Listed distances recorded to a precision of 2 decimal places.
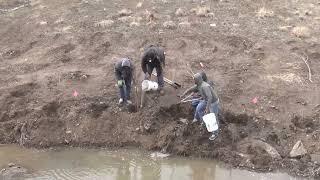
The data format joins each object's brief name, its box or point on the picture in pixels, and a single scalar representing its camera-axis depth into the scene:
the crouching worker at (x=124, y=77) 12.01
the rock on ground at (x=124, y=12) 18.79
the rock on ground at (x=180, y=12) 18.61
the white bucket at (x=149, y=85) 12.59
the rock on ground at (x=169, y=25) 17.45
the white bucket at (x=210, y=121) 11.30
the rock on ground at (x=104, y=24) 17.84
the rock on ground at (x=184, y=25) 17.47
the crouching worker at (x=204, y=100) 11.16
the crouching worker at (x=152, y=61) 12.36
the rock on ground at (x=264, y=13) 18.43
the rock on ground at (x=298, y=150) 11.33
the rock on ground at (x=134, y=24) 17.64
